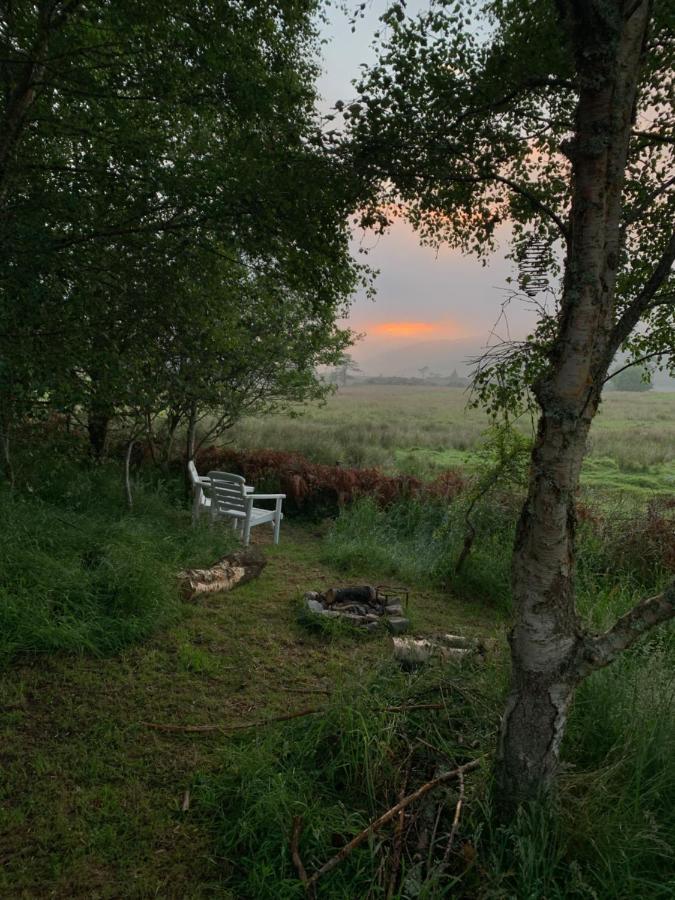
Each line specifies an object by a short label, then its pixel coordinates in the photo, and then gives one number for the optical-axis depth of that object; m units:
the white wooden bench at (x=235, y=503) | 7.11
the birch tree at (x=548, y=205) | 2.00
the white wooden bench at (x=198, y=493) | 7.79
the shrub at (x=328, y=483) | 9.34
